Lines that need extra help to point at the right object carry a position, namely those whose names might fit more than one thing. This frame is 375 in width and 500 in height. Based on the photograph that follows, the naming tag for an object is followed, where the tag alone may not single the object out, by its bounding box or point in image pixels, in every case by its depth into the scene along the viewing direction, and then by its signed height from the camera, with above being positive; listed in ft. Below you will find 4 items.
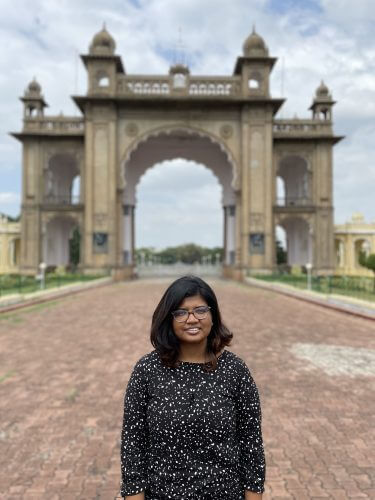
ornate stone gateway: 91.91 +26.15
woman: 5.66 -2.23
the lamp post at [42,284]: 58.96 -4.22
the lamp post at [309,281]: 58.43 -3.51
